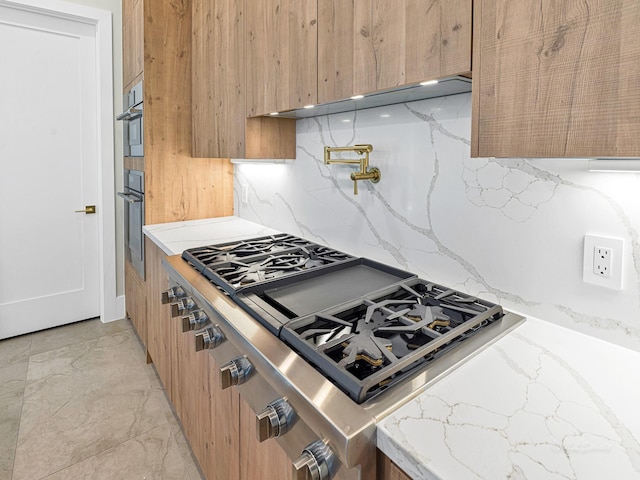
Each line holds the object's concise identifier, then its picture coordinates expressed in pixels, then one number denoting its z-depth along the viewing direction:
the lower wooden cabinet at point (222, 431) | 1.18
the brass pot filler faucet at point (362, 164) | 1.46
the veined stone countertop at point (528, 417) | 0.57
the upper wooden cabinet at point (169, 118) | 2.29
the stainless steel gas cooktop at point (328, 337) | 0.71
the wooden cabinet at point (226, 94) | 1.74
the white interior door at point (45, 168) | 2.78
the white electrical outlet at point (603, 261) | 0.90
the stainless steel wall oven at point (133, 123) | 2.41
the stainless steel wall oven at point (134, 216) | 2.47
